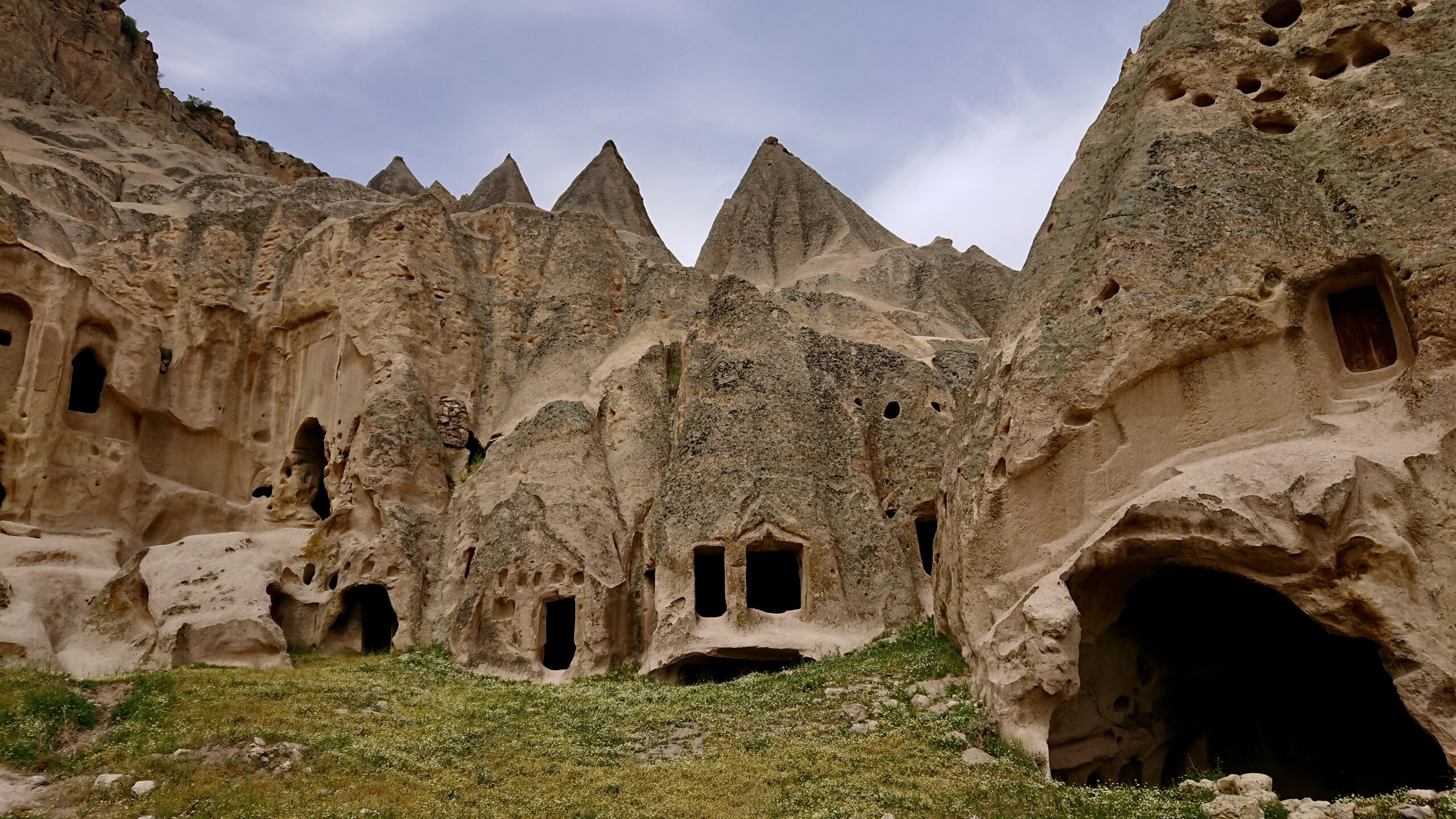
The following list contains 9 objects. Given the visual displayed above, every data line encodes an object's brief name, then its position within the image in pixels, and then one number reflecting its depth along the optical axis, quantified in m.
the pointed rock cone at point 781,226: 33.72
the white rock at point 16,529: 20.08
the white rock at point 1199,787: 9.66
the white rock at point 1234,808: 8.84
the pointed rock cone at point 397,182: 42.72
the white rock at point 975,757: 11.05
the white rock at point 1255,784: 9.61
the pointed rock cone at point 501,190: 40.00
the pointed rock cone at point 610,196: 37.28
